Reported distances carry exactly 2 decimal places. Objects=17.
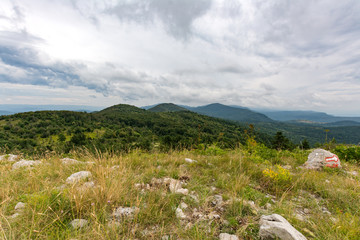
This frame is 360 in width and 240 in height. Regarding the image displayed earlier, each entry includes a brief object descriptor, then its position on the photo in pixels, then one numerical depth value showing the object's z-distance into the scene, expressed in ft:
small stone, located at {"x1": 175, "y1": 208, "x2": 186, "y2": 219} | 8.14
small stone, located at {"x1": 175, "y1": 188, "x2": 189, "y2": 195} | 10.36
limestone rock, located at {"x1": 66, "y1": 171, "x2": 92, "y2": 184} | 11.54
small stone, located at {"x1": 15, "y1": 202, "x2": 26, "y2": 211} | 8.22
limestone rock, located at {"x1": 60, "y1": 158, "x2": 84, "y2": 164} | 17.21
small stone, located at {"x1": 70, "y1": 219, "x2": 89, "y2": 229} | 7.01
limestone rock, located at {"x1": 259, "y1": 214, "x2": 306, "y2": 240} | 6.18
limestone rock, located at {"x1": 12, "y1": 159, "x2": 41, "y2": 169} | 17.77
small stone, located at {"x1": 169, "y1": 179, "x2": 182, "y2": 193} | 10.56
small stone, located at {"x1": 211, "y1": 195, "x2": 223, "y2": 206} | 9.57
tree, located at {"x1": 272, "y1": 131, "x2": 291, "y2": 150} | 115.79
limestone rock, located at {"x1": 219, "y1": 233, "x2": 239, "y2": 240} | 6.57
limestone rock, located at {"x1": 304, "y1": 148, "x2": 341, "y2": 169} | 18.79
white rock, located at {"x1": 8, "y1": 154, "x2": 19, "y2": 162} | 21.76
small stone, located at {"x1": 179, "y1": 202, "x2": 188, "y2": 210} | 9.01
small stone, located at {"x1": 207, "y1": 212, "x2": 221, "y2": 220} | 8.02
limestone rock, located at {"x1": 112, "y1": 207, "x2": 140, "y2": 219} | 7.90
